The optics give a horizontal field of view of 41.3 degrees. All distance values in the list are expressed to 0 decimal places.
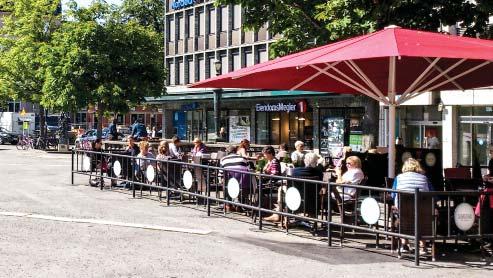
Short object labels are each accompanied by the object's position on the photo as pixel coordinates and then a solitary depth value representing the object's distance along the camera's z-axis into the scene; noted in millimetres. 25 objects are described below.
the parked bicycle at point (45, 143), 45128
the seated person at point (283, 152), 15194
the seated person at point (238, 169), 12055
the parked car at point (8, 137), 55719
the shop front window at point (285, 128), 39031
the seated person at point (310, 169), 11188
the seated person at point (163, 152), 16094
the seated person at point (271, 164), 12438
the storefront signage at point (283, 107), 38531
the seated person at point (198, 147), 17031
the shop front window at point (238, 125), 43500
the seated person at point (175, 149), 17281
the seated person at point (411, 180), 9141
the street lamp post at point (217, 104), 28355
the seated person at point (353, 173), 10797
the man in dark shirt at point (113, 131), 28156
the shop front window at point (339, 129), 35625
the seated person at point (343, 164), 12209
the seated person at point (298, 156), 13445
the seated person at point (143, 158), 15597
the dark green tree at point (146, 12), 63000
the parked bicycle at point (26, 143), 45156
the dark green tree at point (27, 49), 43219
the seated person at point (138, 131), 25625
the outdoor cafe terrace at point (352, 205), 8656
